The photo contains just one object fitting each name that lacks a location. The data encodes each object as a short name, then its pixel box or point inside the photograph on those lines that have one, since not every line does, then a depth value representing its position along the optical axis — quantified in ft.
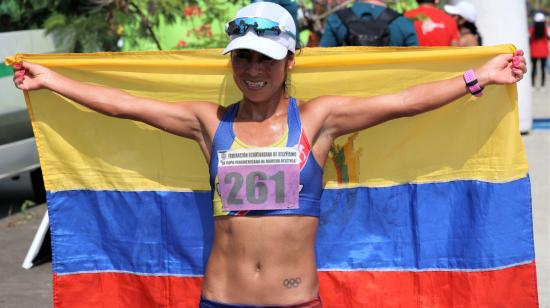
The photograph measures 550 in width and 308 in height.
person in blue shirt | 38.36
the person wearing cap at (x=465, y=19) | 53.09
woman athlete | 20.44
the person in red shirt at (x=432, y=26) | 46.67
